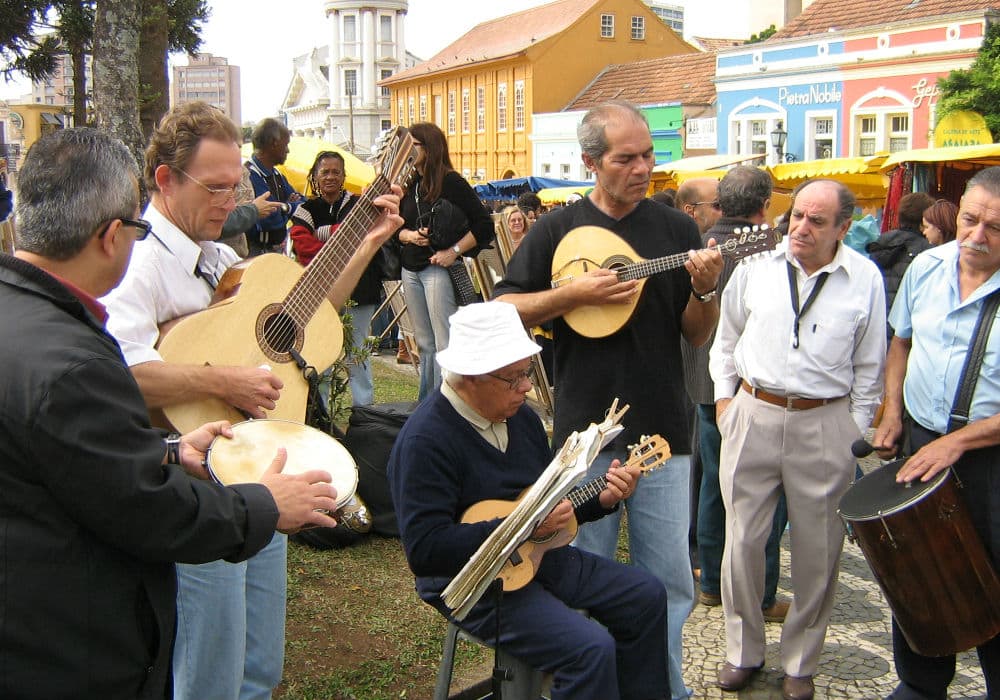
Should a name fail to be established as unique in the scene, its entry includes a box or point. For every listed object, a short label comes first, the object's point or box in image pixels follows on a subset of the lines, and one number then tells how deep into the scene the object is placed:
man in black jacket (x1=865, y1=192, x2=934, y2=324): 7.53
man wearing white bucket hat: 3.08
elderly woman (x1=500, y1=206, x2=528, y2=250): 11.09
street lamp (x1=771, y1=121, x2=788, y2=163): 24.71
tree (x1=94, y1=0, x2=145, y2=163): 6.75
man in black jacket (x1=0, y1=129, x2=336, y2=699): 1.83
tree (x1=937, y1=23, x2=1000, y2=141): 15.55
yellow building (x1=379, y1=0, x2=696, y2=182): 47.25
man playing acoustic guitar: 2.77
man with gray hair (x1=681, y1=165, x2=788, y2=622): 4.86
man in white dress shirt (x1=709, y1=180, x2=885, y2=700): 3.94
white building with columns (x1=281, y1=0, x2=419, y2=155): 88.56
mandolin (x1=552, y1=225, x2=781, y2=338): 3.57
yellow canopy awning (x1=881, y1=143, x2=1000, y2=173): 10.16
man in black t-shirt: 3.56
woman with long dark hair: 6.71
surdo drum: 3.45
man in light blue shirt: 3.54
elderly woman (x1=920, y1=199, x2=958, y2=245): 7.23
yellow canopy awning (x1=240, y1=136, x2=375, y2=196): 10.70
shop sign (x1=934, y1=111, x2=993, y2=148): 15.53
